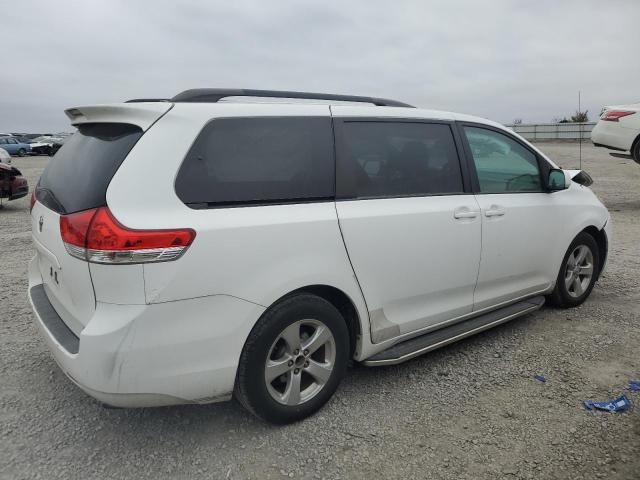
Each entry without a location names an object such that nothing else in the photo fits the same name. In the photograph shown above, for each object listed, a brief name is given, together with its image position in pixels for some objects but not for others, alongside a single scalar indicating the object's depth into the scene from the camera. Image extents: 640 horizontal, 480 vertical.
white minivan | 2.30
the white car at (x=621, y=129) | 10.63
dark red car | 10.63
